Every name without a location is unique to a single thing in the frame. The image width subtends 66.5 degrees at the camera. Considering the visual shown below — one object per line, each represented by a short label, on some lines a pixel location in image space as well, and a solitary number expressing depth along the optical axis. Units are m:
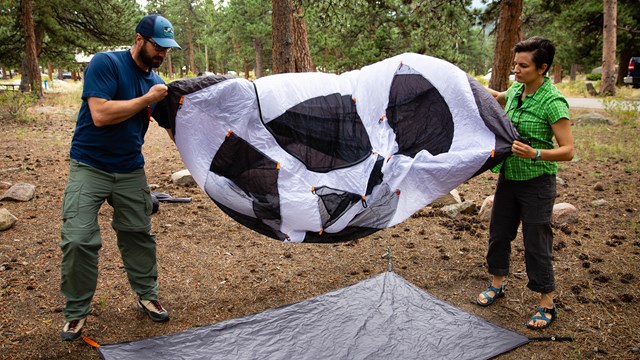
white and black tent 3.06
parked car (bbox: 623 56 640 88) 17.55
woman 2.85
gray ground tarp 2.85
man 2.72
